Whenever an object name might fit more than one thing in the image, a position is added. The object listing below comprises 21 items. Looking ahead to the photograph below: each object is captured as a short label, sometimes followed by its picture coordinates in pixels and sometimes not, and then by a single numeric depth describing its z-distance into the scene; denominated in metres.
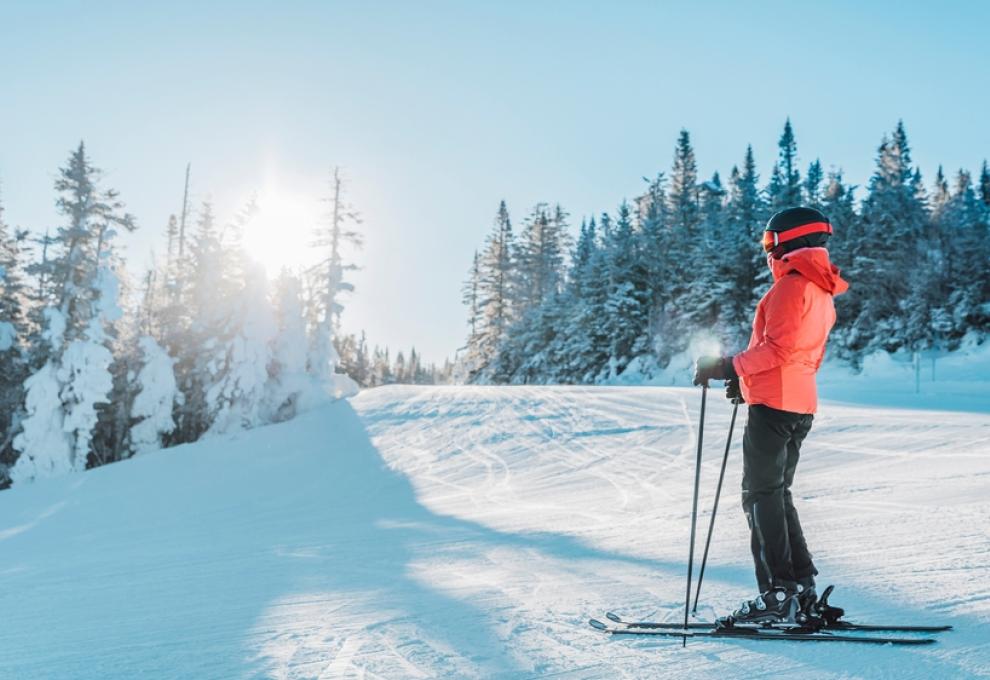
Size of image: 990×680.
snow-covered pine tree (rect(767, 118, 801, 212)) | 37.75
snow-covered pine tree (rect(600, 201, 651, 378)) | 37.53
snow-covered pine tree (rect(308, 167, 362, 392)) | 26.47
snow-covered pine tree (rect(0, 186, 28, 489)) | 23.92
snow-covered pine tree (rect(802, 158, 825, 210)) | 40.24
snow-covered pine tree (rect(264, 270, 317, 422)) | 24.98
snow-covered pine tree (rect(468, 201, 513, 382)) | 52.06
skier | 3.28
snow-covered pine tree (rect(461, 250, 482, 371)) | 56.03
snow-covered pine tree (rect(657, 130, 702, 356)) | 35.91
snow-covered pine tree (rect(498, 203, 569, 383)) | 43.47
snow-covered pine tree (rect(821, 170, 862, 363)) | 28.34
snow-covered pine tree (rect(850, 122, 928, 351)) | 26.52
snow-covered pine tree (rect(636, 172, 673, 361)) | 37.91
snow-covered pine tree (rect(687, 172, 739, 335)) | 34.62
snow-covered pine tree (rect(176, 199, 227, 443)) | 24.94
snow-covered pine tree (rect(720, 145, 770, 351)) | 33.00
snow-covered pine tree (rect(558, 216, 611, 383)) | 38.91
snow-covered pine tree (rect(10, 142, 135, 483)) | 21.61
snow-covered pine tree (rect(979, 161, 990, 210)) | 50.78
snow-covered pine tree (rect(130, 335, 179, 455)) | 23.61
